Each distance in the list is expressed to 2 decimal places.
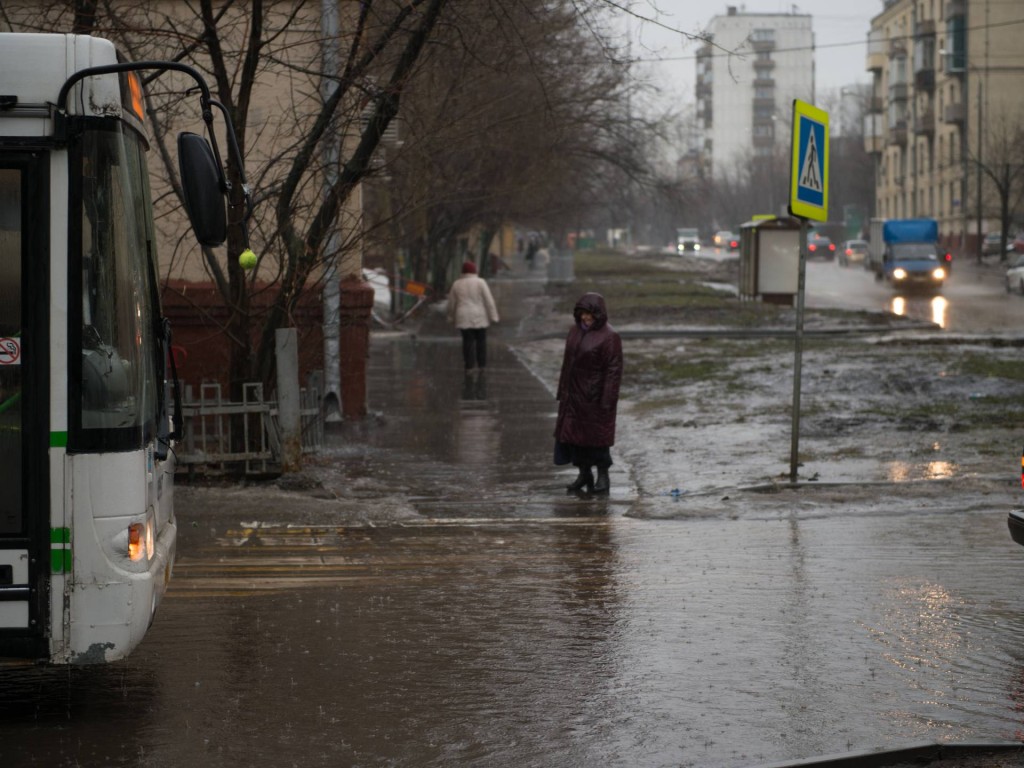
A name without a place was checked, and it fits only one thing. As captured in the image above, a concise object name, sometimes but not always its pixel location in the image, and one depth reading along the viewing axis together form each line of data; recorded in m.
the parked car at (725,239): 111.78
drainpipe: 12.17
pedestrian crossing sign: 11.12
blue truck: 49.44
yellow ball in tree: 6.34
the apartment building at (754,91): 168.62
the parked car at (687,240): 122.19
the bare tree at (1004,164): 68.44
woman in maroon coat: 11.14
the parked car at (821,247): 98.44
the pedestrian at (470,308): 20.97
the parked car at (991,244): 76.06
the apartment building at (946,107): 77.19
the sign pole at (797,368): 11.30
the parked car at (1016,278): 43.81
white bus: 5.04
